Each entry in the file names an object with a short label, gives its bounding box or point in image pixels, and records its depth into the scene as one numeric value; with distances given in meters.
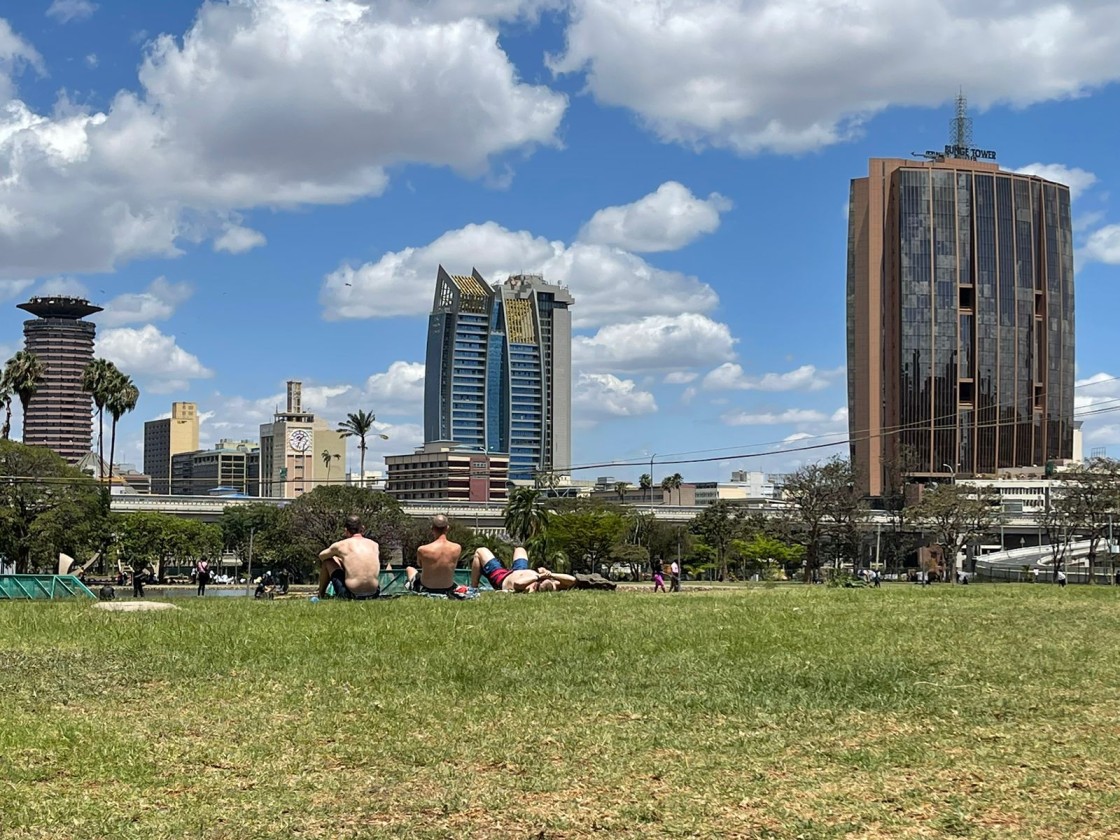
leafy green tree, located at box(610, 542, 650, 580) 126.44
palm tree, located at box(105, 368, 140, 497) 103.88
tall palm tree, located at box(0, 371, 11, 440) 98.12
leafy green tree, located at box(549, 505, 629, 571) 121.06
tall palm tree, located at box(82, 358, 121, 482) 103.62
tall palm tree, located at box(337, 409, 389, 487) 162.88
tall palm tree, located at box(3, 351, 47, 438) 97.88
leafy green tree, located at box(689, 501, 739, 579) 136.50
